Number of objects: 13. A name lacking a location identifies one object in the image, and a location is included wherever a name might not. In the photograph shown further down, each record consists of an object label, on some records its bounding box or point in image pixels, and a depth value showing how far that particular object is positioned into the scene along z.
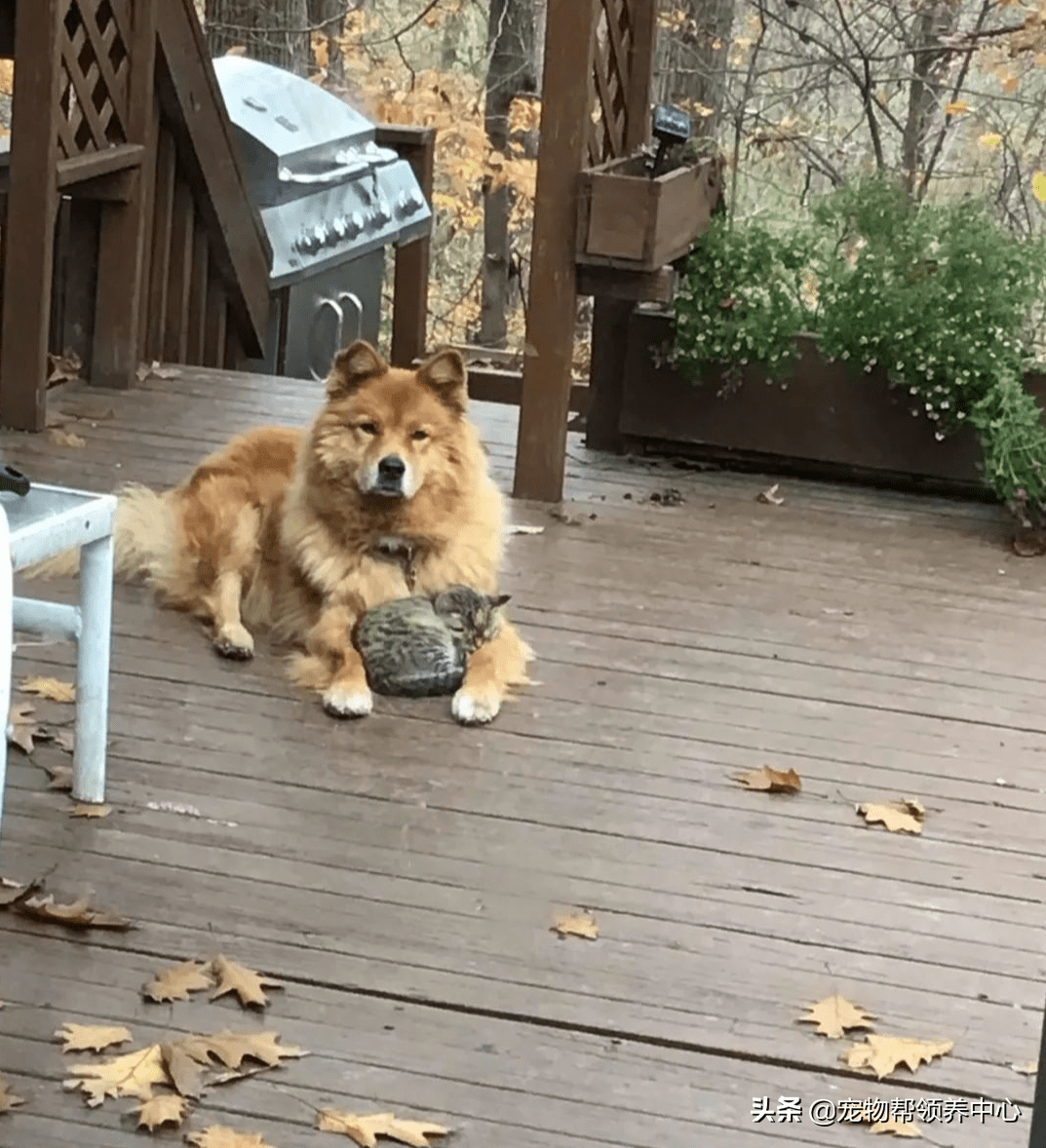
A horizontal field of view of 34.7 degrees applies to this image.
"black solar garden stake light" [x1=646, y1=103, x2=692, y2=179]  5.50
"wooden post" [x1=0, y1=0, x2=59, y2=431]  5.62
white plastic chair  2.83
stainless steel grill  7.64
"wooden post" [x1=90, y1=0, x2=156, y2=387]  6.40
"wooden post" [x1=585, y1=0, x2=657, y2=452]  6.12
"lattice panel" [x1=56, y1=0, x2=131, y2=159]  5.93
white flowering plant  5.57
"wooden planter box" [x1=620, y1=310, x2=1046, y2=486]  5.88
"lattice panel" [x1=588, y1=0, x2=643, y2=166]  5.80
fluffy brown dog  4.14
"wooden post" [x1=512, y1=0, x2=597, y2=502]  5.32
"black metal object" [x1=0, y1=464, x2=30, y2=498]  2.79
